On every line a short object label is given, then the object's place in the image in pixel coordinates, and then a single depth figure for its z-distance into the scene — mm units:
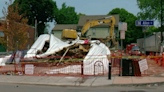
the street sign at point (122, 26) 11781
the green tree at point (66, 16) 71062
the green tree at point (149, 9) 46019
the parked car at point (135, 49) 27812
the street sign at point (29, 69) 13047
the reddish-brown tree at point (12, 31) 24312
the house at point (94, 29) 51797
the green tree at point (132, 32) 66000
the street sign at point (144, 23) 14570
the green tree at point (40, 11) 59406
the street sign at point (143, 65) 11762
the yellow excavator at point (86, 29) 23094
